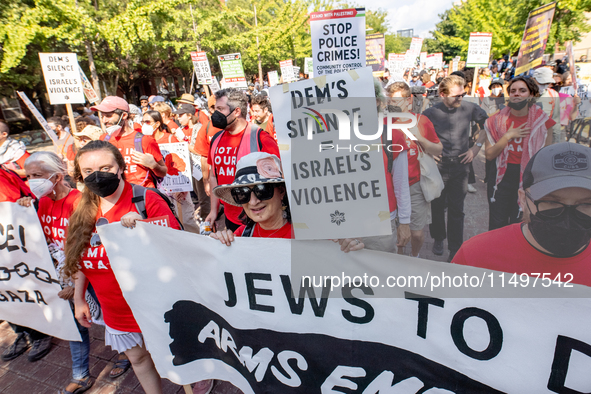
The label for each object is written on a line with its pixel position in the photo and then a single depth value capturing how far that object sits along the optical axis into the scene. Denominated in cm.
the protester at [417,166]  203
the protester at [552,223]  142
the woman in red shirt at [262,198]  189
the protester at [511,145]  171
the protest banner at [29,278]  272
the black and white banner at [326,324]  151
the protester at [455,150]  191
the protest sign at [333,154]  155
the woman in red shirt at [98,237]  210
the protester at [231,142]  321
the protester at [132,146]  378
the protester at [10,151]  391
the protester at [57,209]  247
